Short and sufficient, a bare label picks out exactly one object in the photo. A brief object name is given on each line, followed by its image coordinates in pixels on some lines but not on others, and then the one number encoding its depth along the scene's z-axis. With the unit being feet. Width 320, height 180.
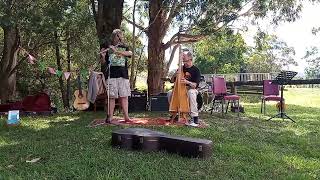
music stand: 18.67
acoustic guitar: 20.82
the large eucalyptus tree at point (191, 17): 24.76
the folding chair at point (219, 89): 21.38
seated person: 16.07
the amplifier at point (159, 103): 22.00
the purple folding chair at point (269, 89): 22.15
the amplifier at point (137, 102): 22.53
